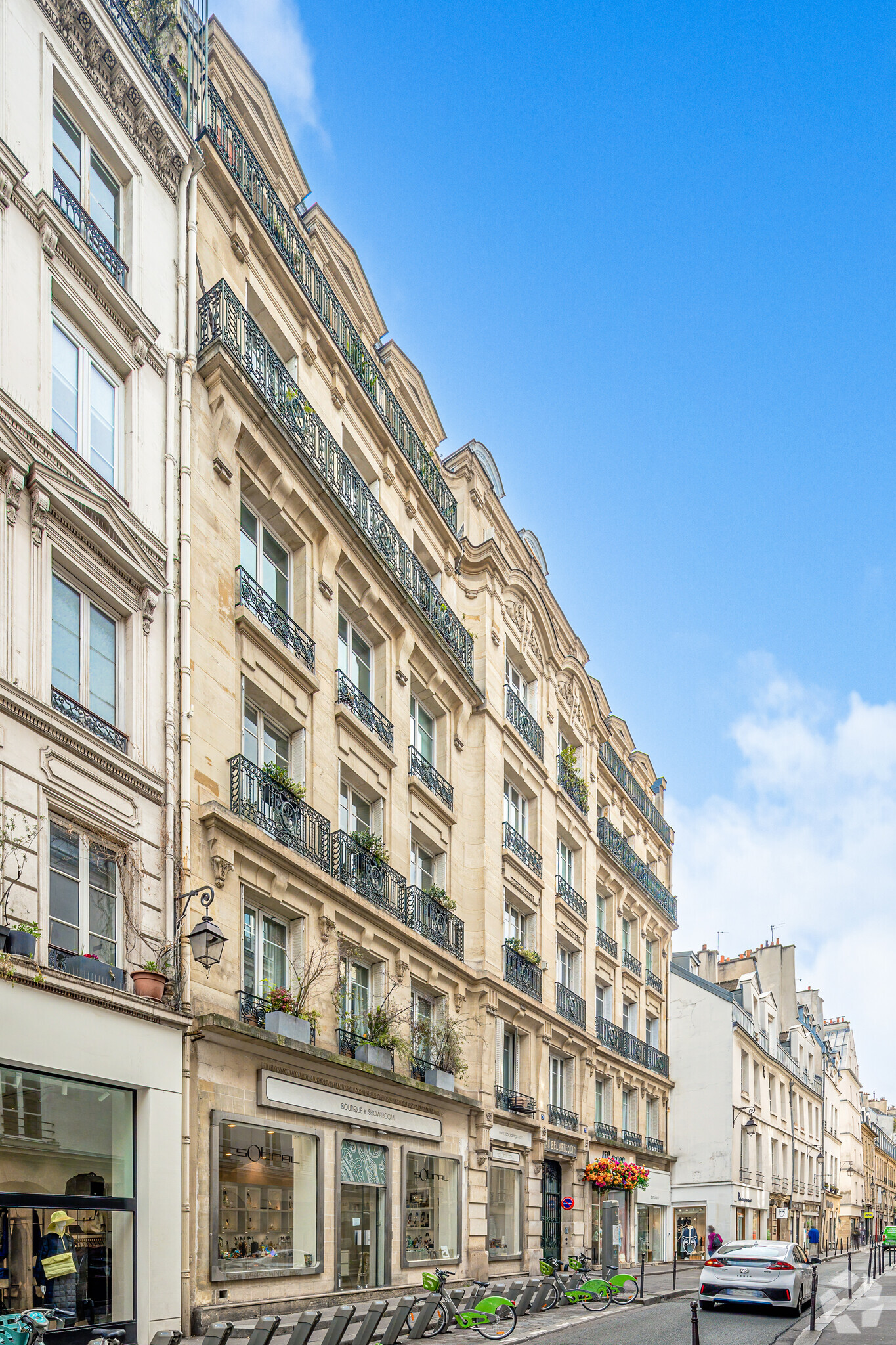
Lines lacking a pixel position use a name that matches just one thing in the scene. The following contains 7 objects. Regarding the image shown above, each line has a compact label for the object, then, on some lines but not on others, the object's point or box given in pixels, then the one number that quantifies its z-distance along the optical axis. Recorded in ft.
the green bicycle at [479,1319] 46.44
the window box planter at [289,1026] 49.67
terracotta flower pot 40.42
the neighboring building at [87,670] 36.06
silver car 56.85
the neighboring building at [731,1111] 131.03
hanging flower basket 92.02
